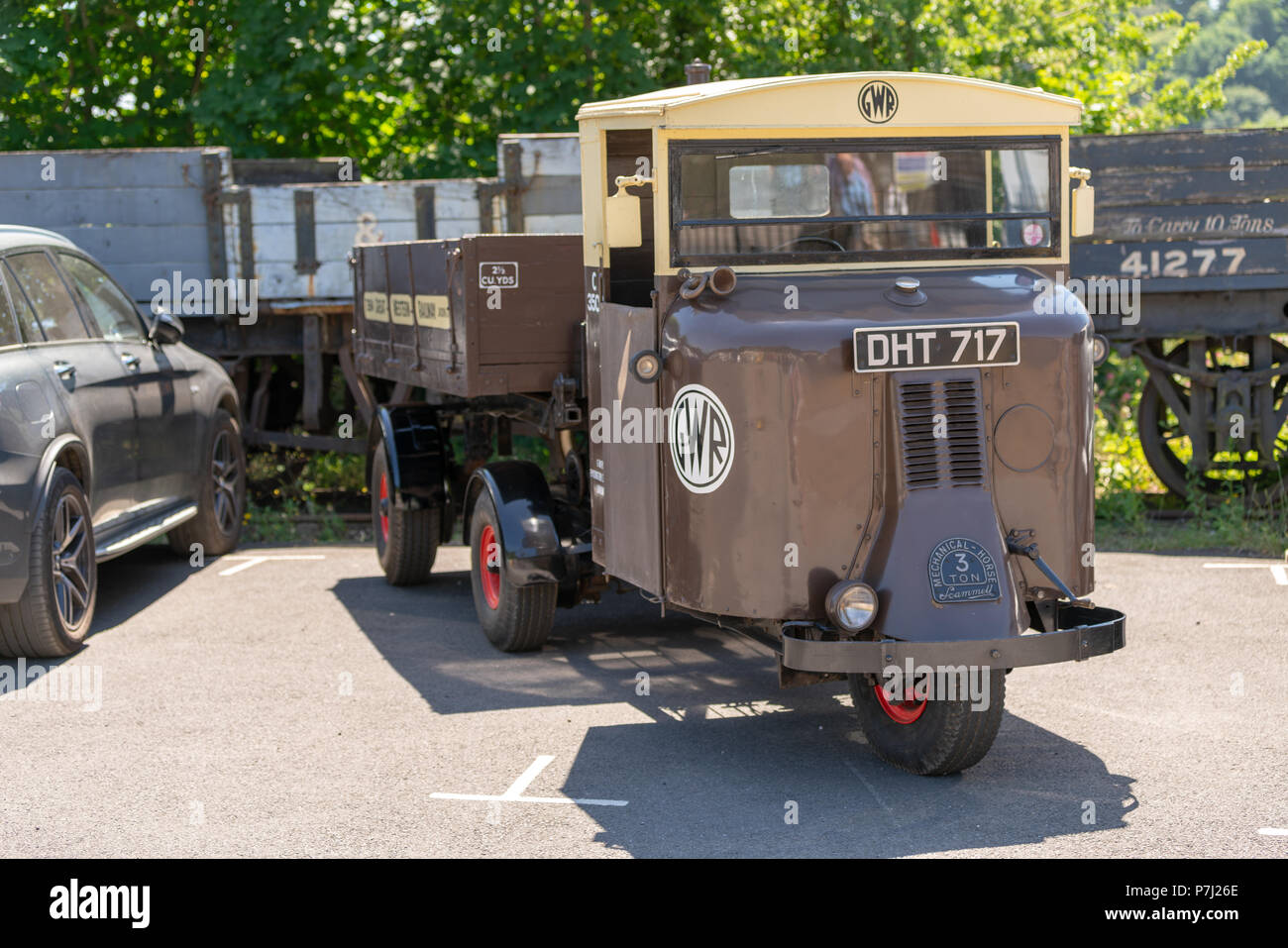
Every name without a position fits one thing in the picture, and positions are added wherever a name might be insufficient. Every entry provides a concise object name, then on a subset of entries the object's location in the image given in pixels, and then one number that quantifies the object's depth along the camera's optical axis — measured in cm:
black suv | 739
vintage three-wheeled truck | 552
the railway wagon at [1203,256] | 1044
